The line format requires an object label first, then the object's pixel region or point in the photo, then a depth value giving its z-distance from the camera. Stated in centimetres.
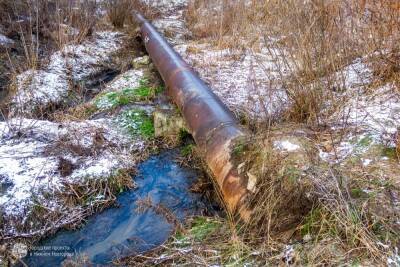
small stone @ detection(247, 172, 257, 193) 267
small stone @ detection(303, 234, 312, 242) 232
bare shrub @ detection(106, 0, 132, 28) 909
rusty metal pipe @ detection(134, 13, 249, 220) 287
